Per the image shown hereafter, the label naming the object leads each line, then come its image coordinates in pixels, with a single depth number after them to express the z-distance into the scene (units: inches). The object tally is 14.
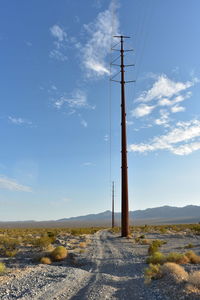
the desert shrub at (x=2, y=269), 377.4
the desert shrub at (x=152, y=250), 542.7
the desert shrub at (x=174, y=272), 281.8
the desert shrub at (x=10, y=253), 586.7
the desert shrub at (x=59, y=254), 512.9
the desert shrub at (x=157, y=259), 400.3
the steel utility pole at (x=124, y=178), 838.4
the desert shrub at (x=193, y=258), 408.7
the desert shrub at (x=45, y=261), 493.1
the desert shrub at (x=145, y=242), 757.4
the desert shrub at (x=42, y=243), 654.8
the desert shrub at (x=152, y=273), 308.4
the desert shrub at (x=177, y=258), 393.4
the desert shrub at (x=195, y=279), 245.4
